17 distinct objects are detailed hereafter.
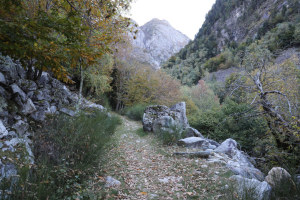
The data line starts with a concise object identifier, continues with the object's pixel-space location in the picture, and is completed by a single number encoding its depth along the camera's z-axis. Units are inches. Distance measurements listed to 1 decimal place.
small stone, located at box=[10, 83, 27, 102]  153.4
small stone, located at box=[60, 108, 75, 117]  198.4
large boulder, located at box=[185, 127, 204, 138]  298.2
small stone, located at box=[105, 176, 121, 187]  117.6
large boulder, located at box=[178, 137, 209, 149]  225.0
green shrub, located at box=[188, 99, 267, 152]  329.4
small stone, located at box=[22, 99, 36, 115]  153.1
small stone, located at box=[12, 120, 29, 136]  133.1
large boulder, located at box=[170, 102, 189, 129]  340.5
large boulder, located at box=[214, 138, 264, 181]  141.1
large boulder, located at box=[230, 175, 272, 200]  86.7
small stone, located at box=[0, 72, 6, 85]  145.7
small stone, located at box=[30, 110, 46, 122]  159.6
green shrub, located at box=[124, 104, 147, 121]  463.7
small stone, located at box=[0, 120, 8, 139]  103.9
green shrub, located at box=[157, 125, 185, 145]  237.3
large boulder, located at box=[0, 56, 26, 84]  155.7
